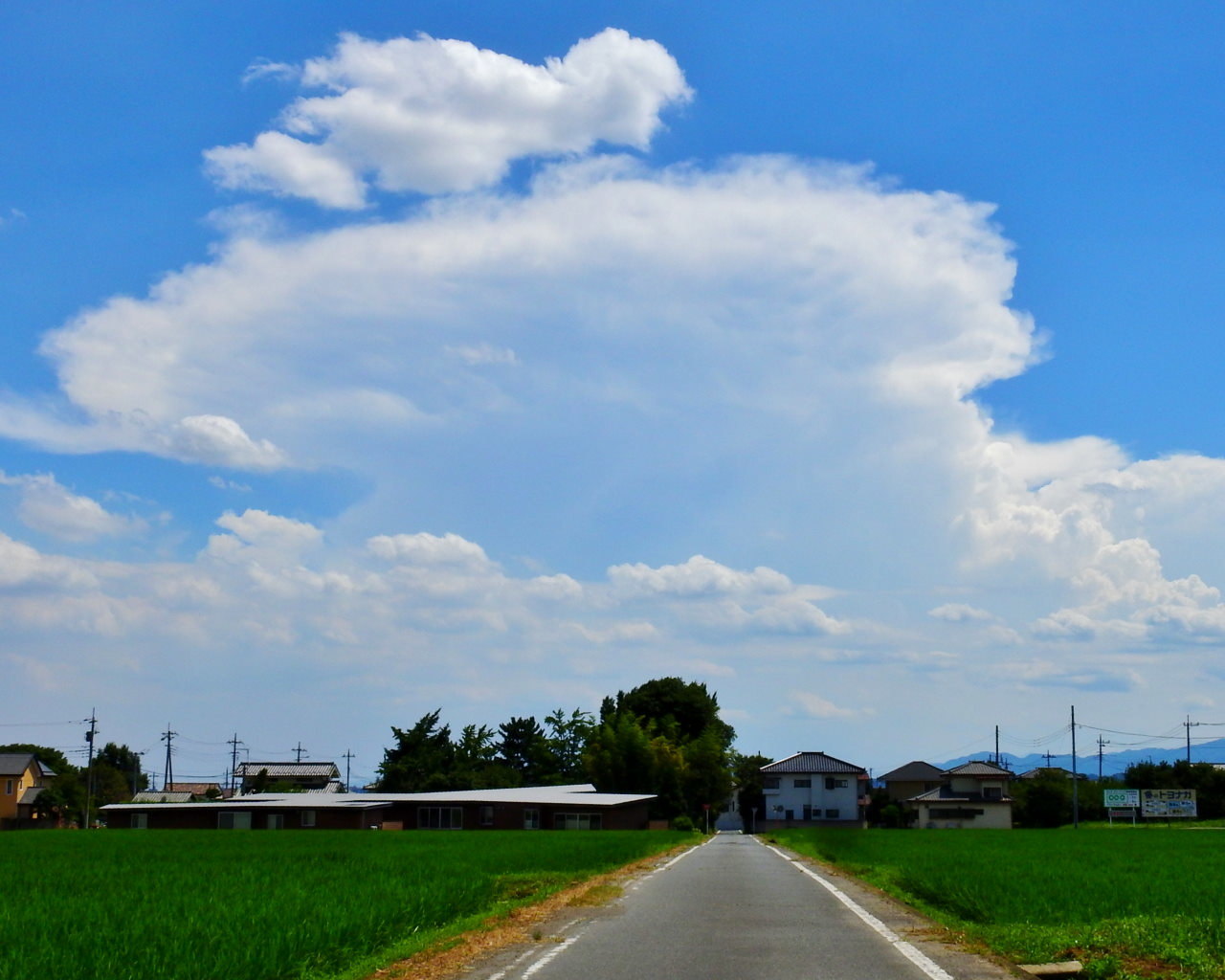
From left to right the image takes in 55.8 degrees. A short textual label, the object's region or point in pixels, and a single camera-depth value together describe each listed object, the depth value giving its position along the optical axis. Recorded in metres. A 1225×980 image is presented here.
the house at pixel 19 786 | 92.31
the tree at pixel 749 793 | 130.50
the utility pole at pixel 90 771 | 90.31
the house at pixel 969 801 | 102.81
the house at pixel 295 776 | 140.75
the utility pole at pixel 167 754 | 130.00
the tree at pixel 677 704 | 101.81
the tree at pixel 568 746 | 114.38
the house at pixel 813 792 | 109.94
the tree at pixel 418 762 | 109.38
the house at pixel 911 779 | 129.00
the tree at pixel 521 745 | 129.50
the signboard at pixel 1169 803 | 95.88
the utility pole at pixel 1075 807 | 88.31
